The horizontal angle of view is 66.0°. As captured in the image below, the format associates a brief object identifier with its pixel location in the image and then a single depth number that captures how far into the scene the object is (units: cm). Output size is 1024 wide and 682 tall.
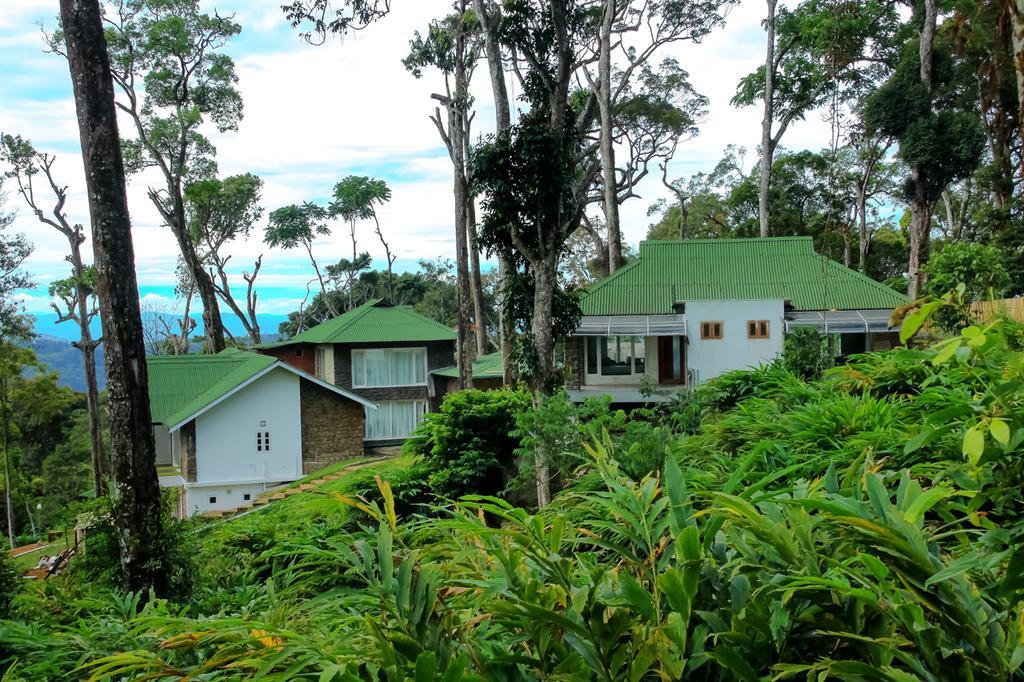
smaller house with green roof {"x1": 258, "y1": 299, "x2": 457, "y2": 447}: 2856
